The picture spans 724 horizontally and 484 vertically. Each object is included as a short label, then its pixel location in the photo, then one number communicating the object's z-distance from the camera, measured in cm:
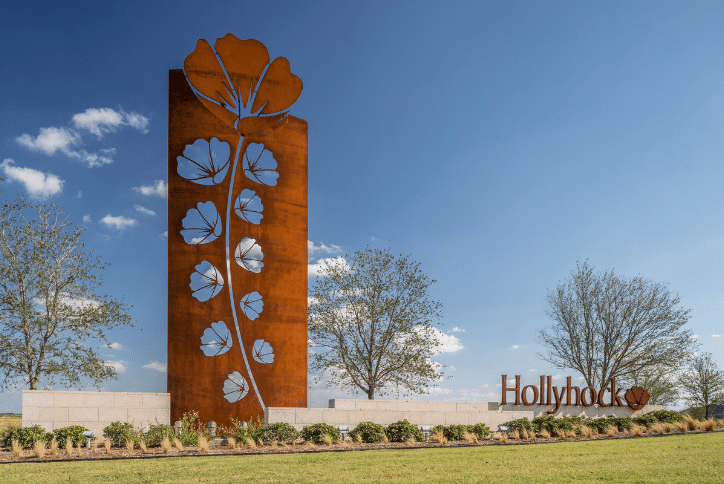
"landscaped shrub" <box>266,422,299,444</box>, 1592
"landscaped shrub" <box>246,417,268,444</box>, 1591
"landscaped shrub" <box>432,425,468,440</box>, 1742
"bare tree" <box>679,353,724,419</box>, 3862
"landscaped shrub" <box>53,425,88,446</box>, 1524
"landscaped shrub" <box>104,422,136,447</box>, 1588
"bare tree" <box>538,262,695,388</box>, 3125
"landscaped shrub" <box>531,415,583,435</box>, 1959
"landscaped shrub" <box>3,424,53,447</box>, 1518
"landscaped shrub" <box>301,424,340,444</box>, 1589
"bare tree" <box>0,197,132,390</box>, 2155
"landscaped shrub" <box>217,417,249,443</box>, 1585
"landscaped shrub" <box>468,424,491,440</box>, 1805
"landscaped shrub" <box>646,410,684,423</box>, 2288
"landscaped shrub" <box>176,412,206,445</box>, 1539
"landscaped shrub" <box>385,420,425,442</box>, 1669
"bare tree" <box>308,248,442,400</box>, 2617
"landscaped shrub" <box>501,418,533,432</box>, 1950
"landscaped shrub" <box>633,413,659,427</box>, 2216
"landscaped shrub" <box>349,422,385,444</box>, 1617
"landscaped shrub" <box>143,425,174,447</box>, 1576
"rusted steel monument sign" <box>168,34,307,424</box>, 1848
